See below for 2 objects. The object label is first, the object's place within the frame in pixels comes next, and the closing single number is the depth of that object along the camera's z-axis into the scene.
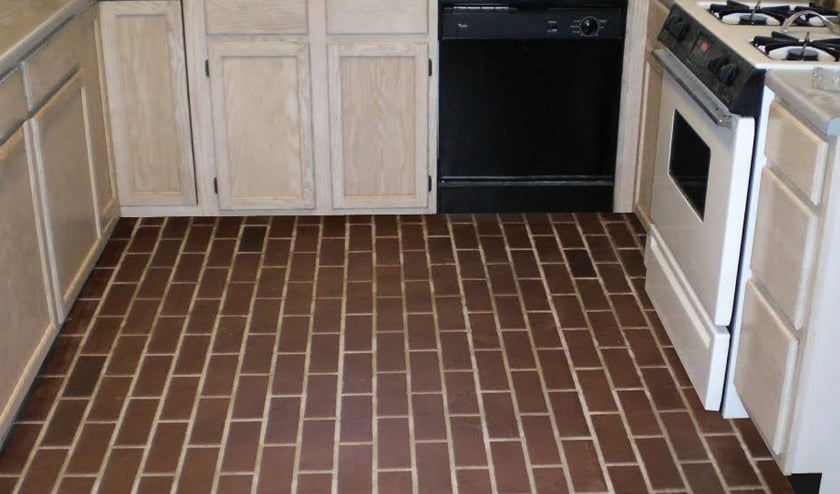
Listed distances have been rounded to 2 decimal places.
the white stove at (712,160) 2.67
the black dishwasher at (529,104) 3.92
